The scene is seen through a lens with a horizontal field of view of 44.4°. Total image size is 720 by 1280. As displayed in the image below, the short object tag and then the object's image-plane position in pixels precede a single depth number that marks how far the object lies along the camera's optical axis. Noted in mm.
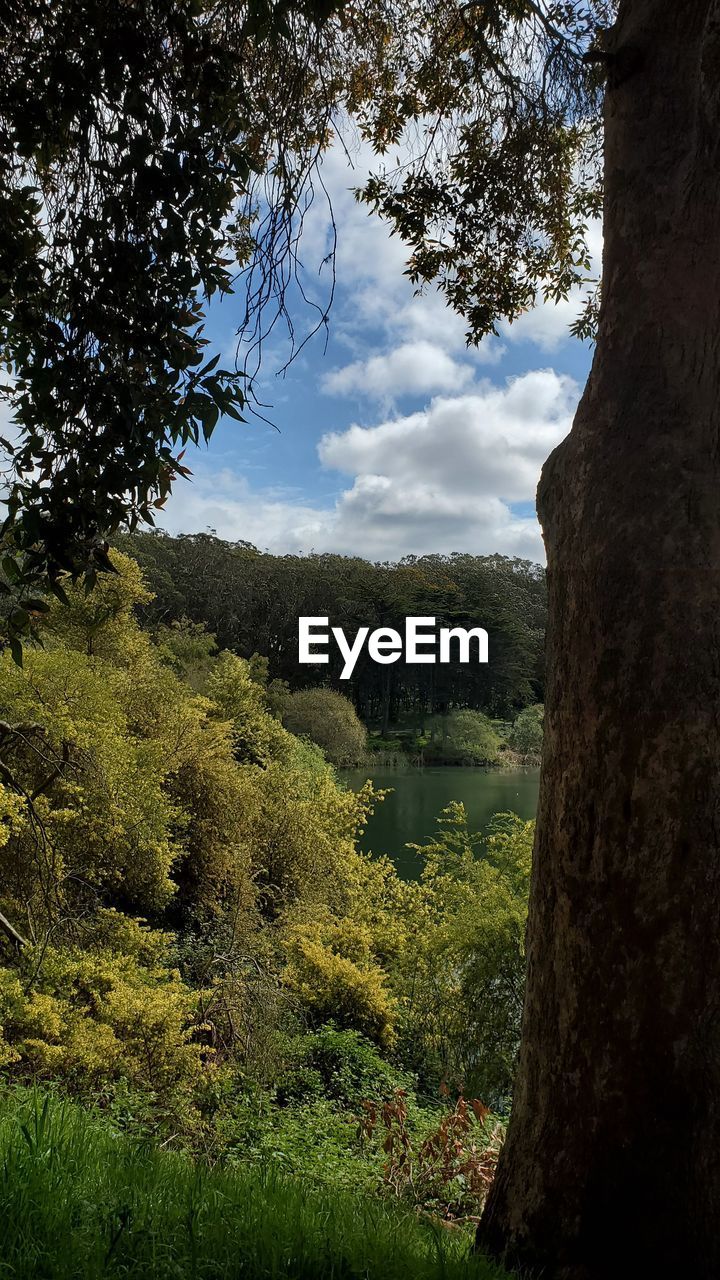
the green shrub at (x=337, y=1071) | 7895
